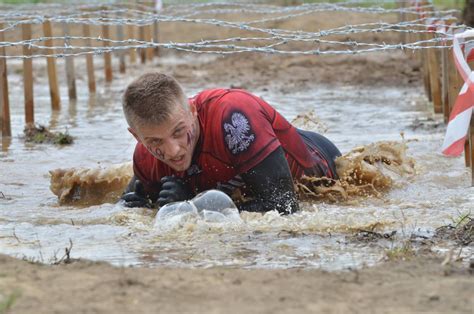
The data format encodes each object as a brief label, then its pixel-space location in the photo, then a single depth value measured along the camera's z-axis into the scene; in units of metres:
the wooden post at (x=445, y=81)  9.76
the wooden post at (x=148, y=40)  20.48
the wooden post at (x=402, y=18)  18.25
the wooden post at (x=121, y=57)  18.28
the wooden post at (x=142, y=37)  19.89
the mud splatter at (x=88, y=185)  7.66
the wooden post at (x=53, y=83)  13.67
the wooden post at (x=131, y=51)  18.75
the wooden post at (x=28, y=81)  11.33
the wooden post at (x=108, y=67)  17.22
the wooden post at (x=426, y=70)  13.49
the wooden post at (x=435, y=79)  12.14
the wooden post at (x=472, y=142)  7.30
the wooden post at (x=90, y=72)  15.28
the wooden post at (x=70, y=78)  14.79
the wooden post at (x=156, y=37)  20.67
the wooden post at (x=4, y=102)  10.41
